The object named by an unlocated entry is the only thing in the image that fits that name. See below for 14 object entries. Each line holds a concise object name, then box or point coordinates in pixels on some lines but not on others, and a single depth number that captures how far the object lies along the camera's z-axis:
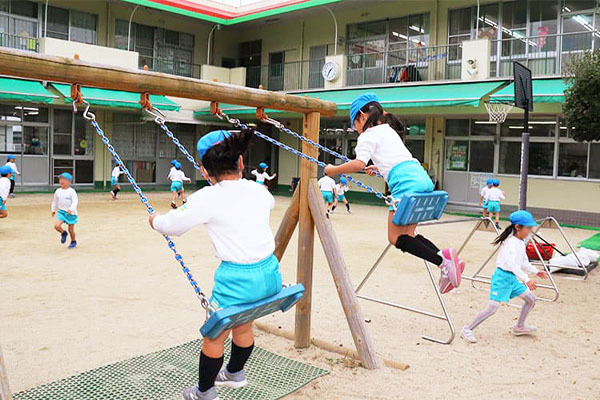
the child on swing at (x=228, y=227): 2.81
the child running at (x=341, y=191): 15.74
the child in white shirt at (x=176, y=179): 15.94
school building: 15.75
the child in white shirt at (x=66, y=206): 9.02
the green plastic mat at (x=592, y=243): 10.62
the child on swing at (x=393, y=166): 3.84
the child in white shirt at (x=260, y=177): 16.63
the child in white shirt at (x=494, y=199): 12.94
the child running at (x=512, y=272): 4.89
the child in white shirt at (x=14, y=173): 16.20
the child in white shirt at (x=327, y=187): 14.05
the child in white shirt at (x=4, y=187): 10.17
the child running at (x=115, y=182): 16.77
